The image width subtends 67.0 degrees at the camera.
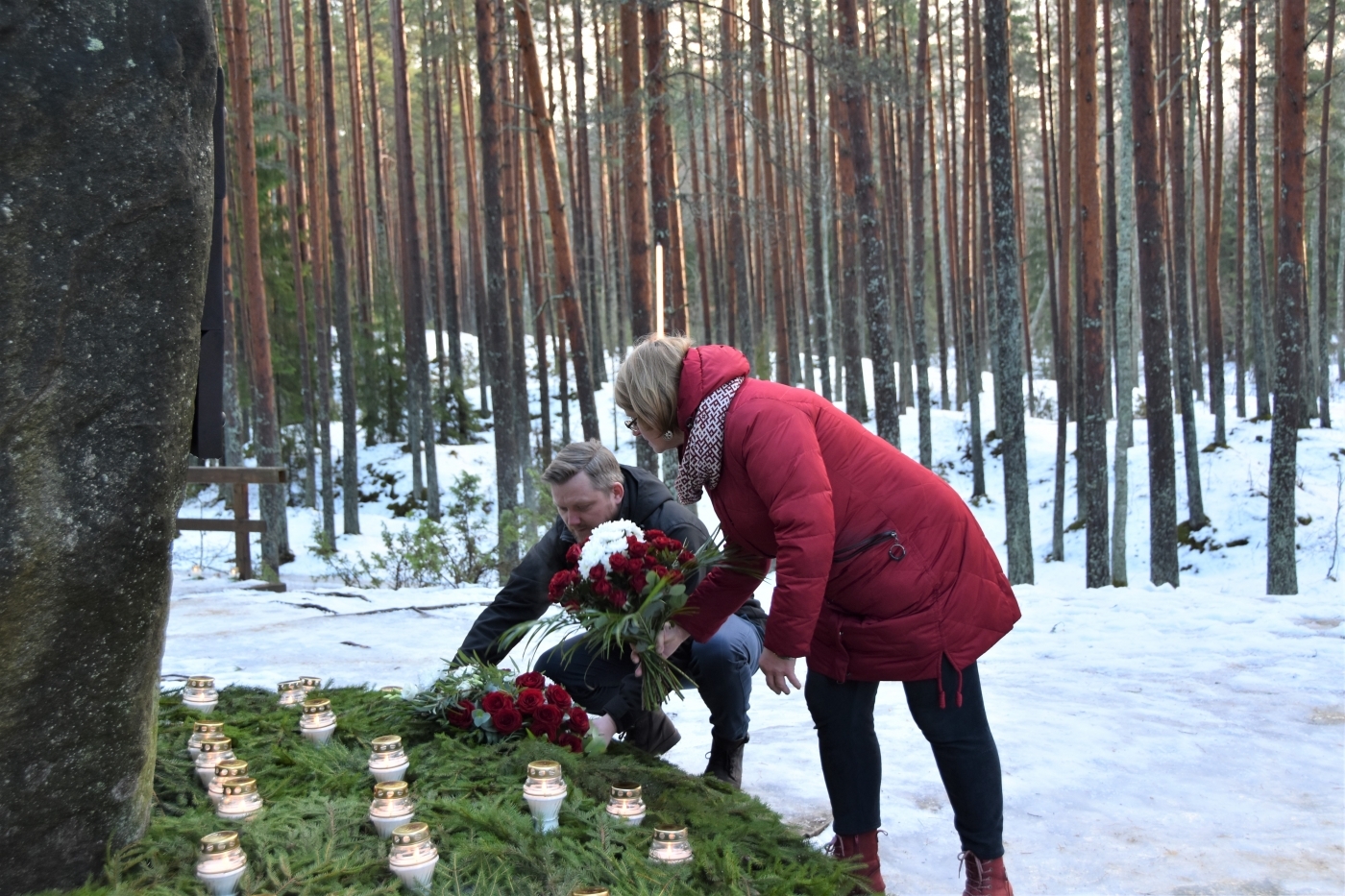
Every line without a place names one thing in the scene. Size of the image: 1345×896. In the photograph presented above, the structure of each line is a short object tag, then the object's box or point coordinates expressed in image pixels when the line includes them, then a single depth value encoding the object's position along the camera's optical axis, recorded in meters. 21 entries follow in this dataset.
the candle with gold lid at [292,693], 3.35
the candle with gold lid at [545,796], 2.41
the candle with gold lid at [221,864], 1.99
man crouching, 3.10
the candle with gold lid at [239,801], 2.35
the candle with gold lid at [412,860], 2.07
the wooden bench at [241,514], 8.53
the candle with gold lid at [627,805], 2.46
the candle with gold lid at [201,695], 3.25
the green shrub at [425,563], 9.73
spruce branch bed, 2.13
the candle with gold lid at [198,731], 2.80
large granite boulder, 1.89
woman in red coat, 2.42
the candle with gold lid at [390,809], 2.30
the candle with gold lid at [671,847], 2.26
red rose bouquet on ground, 2.94
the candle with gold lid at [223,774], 2.41
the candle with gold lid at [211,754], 2.64
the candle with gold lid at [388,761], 2.61
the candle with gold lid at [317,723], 2.96
